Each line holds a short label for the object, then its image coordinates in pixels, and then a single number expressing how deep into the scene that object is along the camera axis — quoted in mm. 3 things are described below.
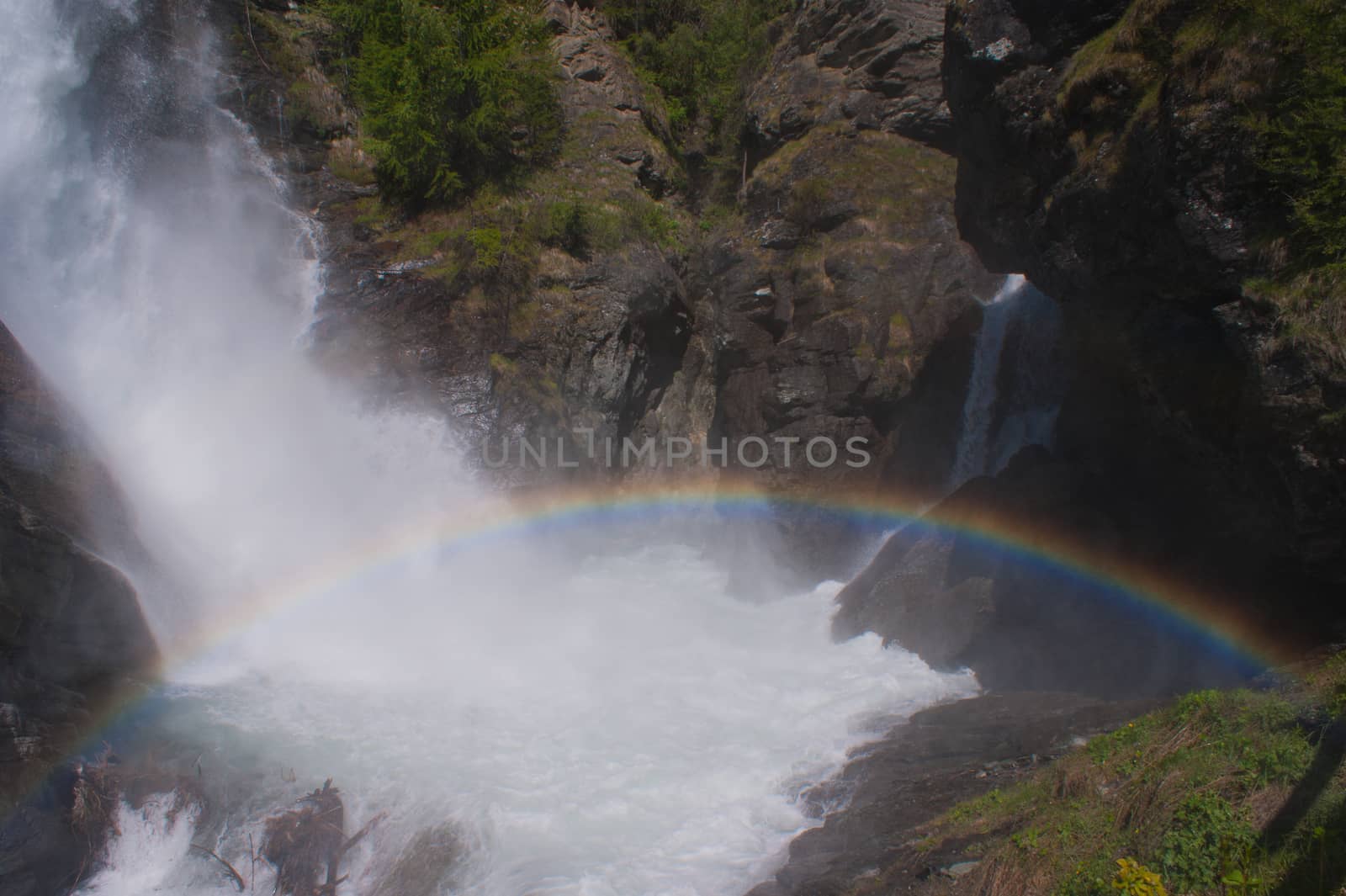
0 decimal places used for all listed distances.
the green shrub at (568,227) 18562
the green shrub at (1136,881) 3465
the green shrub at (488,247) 17953
